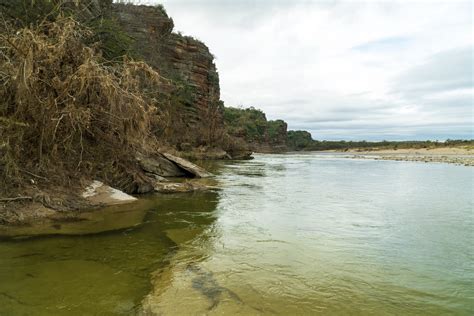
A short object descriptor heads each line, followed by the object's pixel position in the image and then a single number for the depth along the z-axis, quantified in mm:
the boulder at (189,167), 15094
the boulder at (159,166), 12914
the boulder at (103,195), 8258
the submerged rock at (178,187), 11133
